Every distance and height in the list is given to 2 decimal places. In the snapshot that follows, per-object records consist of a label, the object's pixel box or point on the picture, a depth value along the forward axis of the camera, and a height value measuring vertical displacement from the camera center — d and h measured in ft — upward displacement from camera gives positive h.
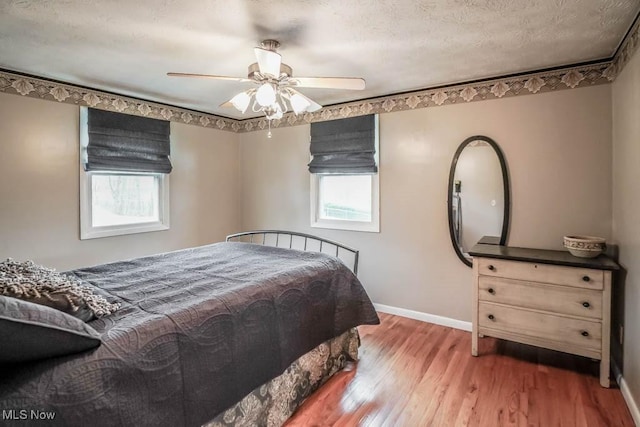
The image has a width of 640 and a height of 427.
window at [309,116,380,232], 12.11 +1.35
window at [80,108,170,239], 10.78 +0.70
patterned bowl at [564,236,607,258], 7.93 -0.81
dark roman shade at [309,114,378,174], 12.03 +2.35
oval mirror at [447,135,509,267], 9.90 +0.46
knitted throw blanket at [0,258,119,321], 4.30 -1.09
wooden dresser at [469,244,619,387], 7.53 -2.10
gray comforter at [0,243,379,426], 3.63 -1.81
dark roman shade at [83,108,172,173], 10.81 +2.23
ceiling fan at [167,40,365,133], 6.46 +2.69
